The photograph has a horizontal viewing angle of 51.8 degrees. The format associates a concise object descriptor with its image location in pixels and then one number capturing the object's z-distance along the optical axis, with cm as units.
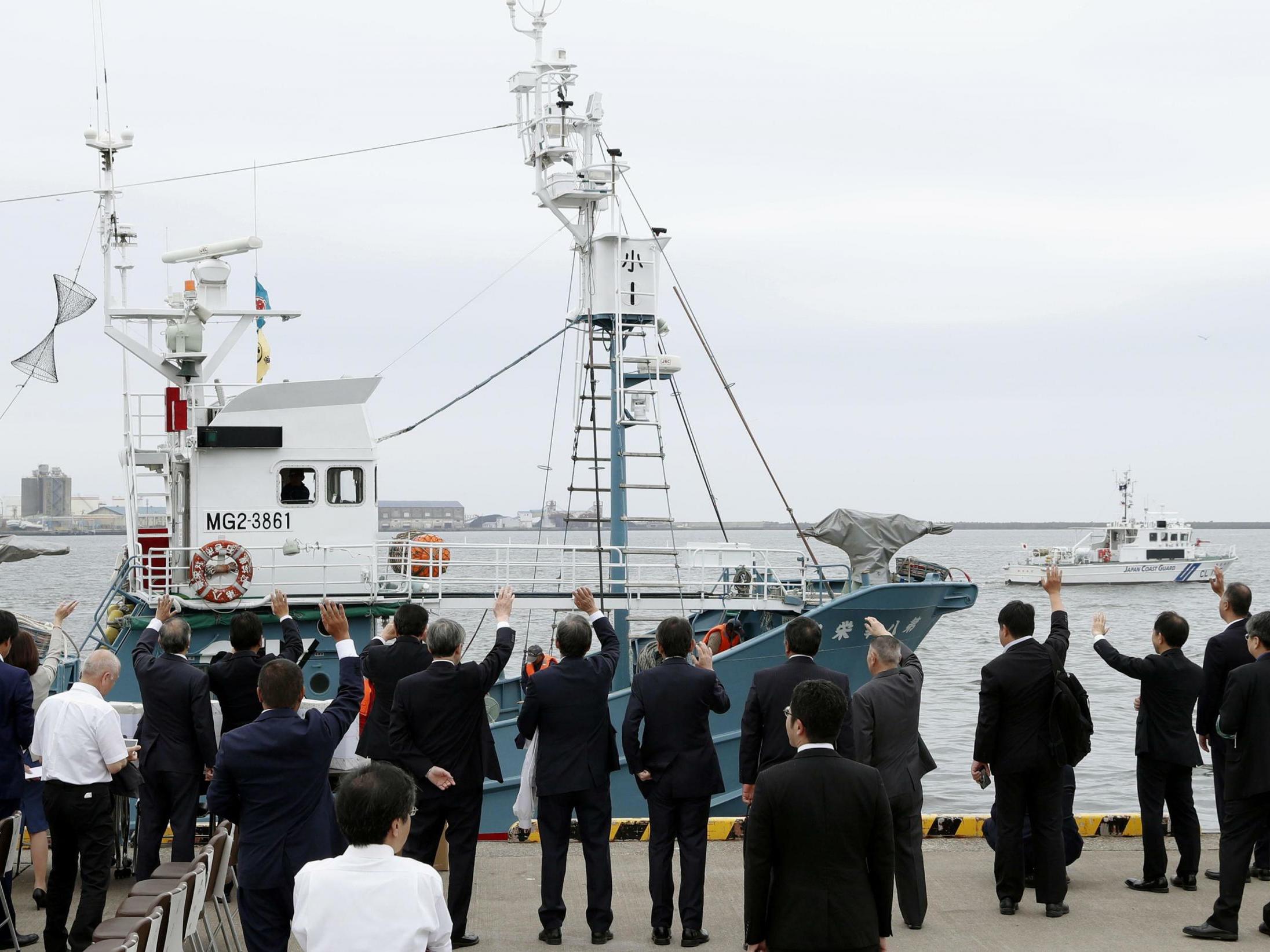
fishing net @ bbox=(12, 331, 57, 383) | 1531
